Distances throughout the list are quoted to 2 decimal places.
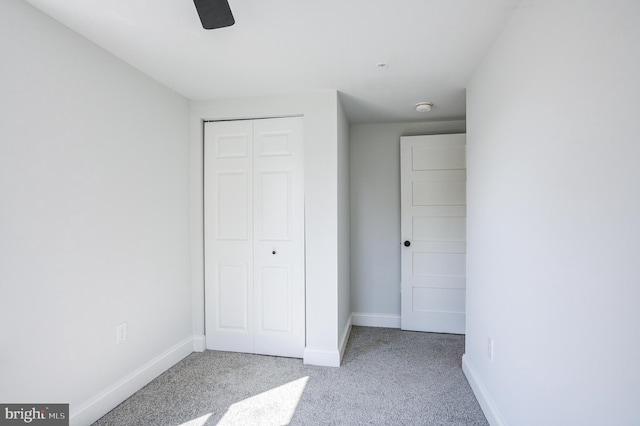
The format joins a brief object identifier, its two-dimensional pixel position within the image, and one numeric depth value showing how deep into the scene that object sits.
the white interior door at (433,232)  3.30
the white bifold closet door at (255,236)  2.73
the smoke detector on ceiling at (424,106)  2.89
